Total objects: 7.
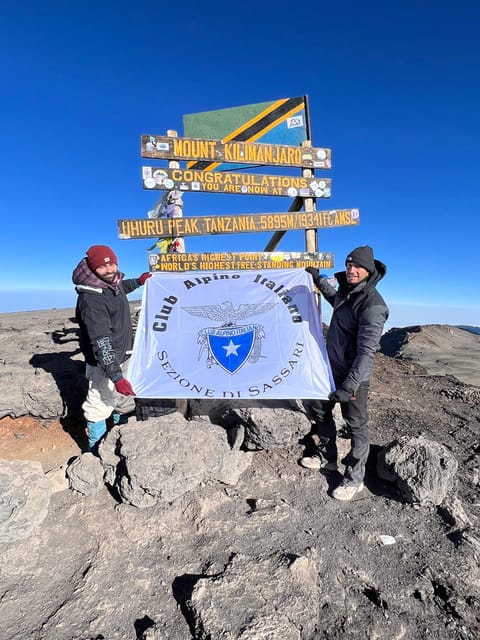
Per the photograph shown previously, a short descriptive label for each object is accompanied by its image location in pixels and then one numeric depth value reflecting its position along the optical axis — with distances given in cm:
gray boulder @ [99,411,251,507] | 387
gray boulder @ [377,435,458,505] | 396
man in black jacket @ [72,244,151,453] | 403
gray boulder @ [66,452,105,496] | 405
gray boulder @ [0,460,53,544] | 342
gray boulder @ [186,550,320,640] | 253
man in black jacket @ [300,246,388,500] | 388
